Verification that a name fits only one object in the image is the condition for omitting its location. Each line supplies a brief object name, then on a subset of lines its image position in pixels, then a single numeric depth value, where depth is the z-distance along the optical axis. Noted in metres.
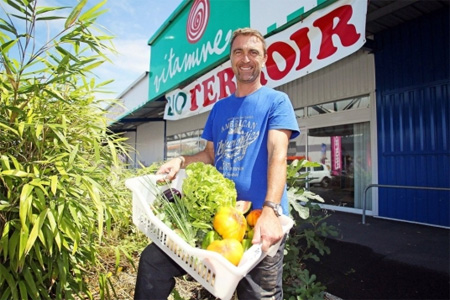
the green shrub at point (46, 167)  1.51
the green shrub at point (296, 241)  2.17
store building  3.94
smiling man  1.34
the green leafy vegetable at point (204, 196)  1.25
